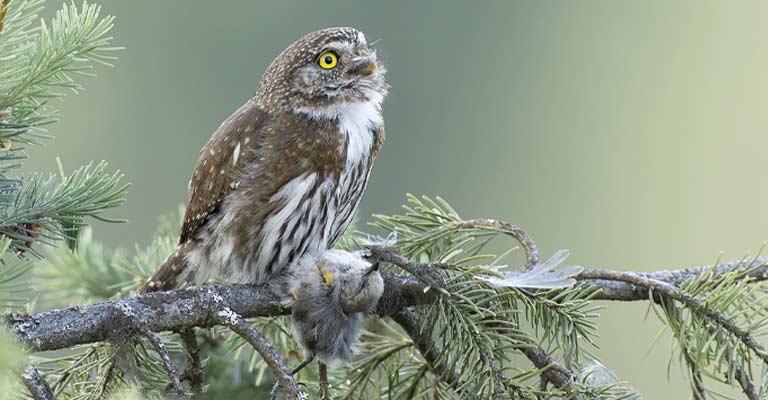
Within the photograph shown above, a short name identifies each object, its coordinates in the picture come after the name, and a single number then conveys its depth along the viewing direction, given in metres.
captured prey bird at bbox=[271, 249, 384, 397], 5.26
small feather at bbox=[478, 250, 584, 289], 4.98
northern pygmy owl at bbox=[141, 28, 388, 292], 6.52
